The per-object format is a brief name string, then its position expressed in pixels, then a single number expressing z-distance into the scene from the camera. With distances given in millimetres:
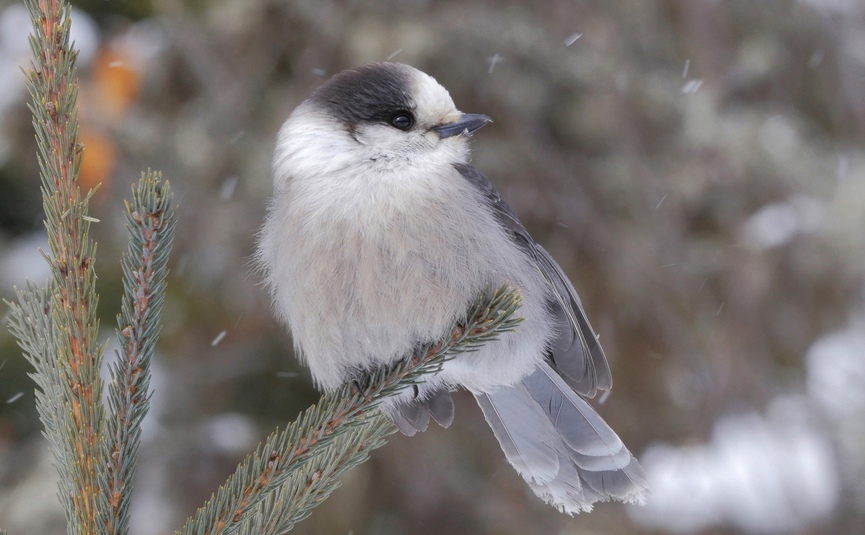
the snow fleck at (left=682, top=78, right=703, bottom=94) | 4077
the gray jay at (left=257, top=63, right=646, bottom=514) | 3870
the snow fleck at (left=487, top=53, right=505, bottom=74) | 4094
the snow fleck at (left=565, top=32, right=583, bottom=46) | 4092
